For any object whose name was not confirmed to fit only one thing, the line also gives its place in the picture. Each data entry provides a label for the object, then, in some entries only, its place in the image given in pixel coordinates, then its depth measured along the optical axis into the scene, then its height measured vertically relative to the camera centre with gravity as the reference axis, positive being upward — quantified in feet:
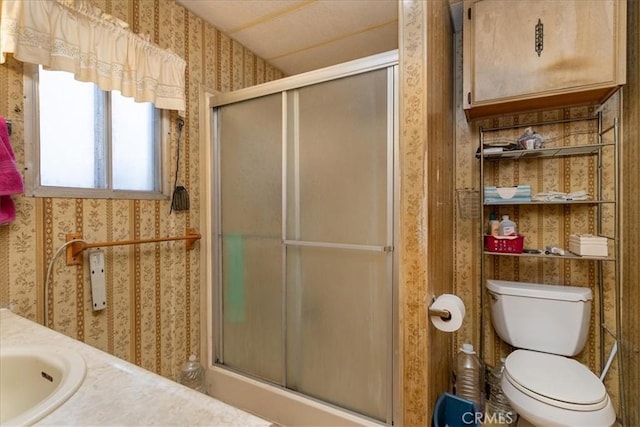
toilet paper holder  3.88 -1.33
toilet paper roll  3.86 -1.37
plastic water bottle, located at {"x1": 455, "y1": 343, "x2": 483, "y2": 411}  5.68 -3.15
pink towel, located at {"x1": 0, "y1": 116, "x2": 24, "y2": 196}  3.37 +0.48
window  4.05 +1.10
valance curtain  3.69 +2.35
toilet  4.14 -2.58
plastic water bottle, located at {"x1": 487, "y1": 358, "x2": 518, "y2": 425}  5.71 -3.86
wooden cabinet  4.74 +2.65
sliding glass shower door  4.68 -0.42
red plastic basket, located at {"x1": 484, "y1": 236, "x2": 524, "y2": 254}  5.81 -0.67
